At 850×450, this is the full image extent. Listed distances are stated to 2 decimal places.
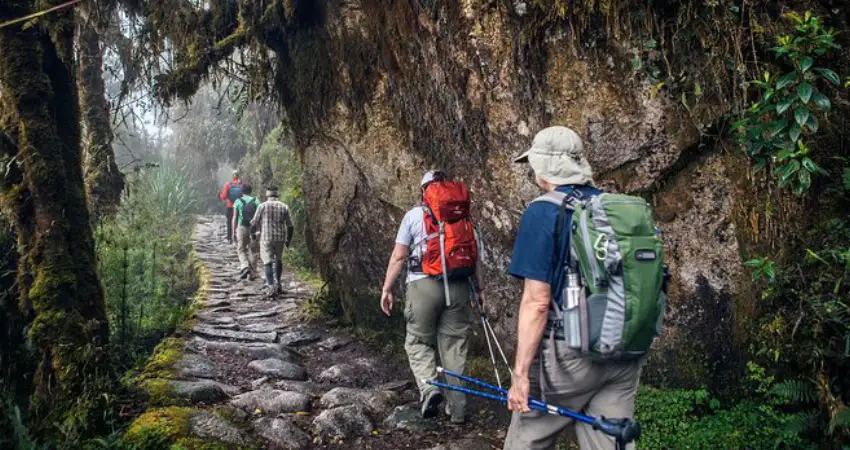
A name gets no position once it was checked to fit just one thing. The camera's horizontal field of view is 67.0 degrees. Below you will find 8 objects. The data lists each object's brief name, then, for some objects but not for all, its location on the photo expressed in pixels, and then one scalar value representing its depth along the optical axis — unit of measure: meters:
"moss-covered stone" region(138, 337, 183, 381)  5.94
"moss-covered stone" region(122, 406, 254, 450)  4.33
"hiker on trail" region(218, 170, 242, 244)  16.19
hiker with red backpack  5.02
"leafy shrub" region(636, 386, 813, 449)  3.91
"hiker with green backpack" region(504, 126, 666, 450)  2.63
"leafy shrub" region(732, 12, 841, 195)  3.77
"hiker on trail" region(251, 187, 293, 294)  10.95
